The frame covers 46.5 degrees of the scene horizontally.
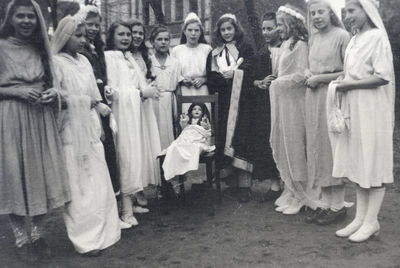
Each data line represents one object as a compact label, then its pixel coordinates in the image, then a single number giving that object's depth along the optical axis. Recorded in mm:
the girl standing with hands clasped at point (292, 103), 4949
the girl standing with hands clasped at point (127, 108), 4845
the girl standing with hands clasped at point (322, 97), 4484
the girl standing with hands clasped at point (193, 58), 6039
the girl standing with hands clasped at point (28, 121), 3641
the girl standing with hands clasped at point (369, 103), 3955
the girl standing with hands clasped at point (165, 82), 5805
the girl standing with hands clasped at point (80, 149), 3980
